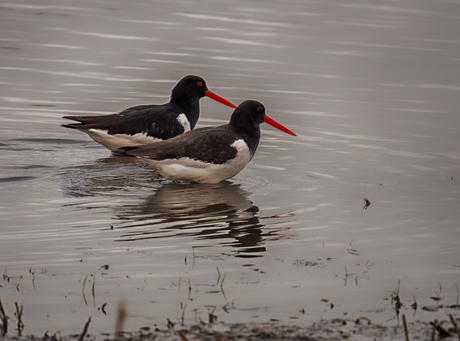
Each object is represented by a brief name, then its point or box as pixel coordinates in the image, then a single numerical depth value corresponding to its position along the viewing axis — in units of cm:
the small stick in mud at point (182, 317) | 1089
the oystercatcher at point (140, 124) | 2289
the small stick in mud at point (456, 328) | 978
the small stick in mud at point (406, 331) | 979
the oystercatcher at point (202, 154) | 2000
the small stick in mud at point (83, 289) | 1198
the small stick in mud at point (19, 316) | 1049
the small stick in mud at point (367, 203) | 1820
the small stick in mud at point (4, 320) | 1034
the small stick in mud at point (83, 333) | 974
